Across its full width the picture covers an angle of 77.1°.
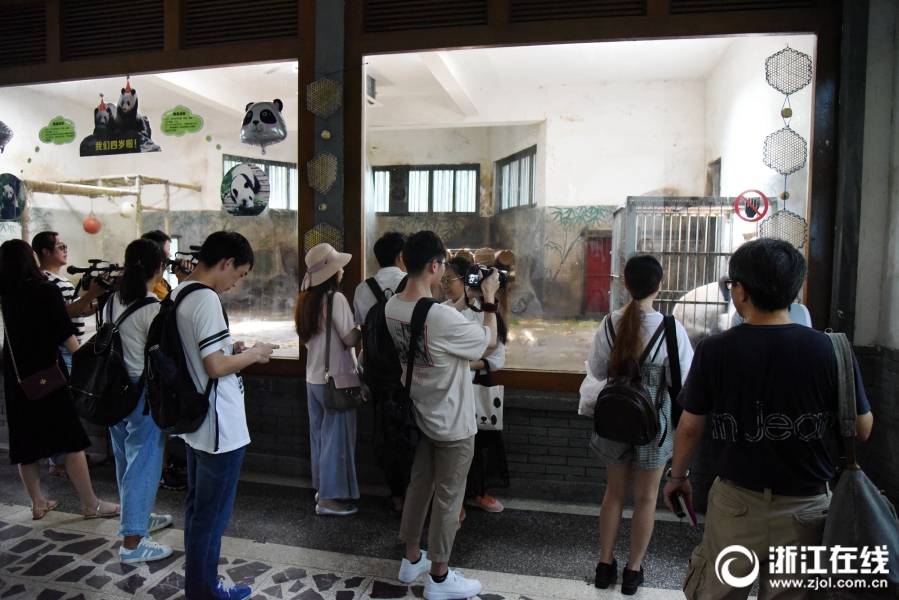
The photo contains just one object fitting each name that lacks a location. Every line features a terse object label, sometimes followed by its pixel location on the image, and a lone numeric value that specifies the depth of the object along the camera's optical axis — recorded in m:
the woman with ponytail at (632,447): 2.67
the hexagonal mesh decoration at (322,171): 4.26
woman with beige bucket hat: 3.64
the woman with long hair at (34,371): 3.54
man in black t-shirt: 1.79
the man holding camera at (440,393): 2.64
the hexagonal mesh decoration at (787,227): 3.83
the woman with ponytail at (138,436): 3.19
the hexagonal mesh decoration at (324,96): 4.22
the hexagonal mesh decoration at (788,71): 3.84
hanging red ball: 5.34
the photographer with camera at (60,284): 4.05
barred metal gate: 4.11
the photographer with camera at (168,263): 3.70
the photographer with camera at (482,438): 3.52
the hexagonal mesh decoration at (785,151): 3.88
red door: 4.62
